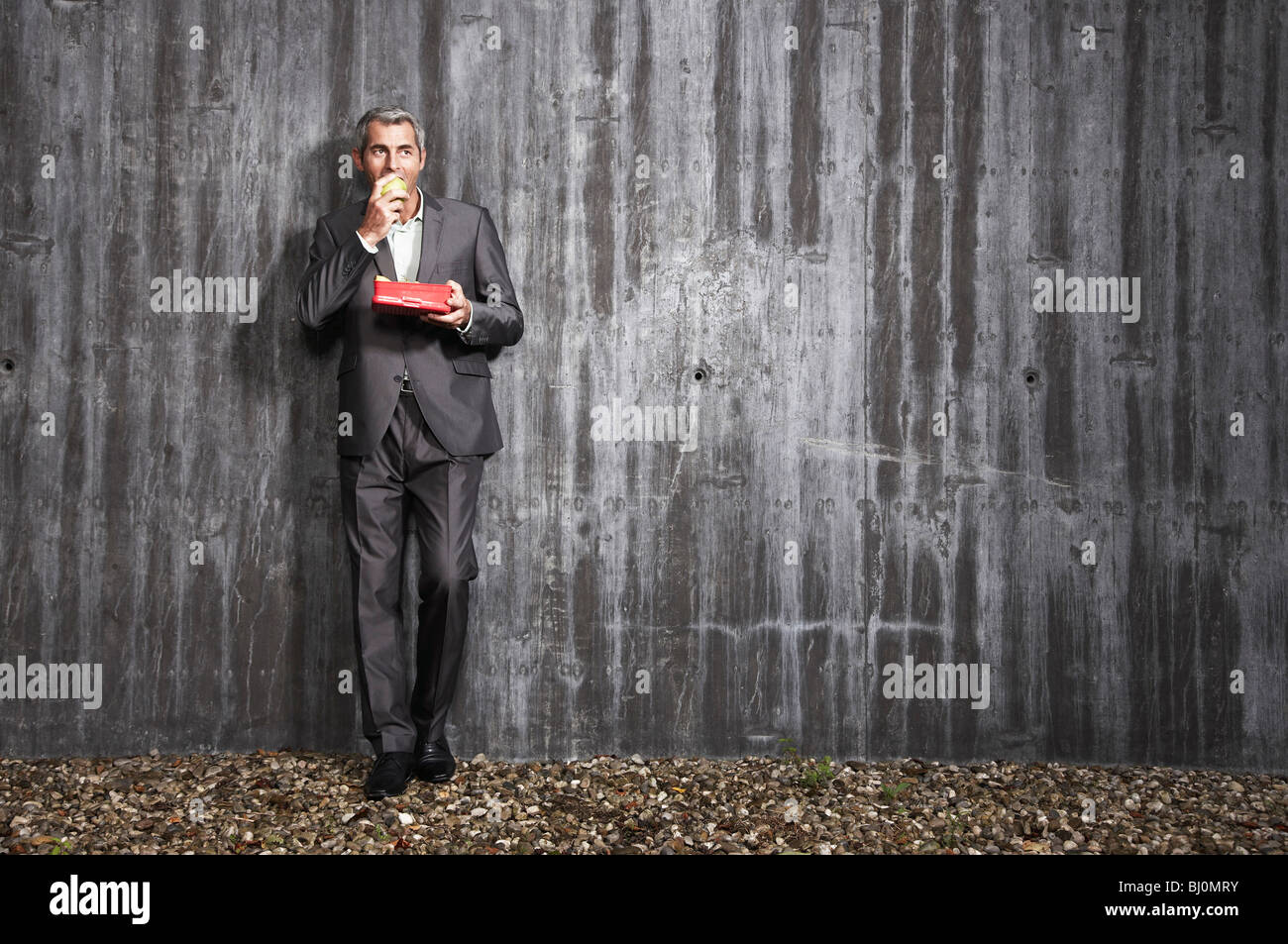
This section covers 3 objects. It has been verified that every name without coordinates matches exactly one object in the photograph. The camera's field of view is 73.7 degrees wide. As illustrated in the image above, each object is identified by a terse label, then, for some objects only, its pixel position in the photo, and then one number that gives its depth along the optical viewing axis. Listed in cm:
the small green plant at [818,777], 313
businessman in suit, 298
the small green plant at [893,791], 304
